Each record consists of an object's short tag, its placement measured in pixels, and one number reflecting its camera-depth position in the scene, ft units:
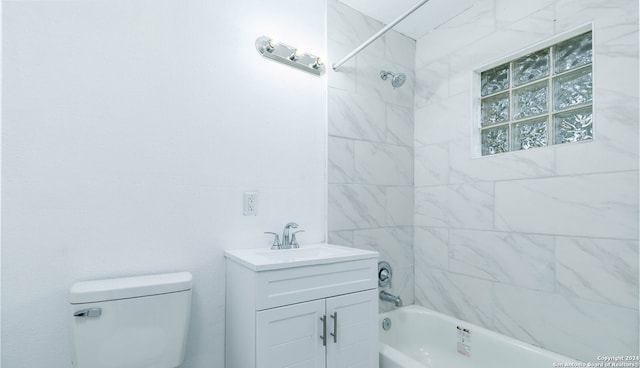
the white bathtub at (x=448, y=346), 4.97
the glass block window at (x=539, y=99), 4.99
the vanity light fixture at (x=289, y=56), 5.23
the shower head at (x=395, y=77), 6.39
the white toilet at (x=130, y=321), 3.43
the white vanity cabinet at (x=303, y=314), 3.85
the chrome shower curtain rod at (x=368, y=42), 4.49
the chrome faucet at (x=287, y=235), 5.40
